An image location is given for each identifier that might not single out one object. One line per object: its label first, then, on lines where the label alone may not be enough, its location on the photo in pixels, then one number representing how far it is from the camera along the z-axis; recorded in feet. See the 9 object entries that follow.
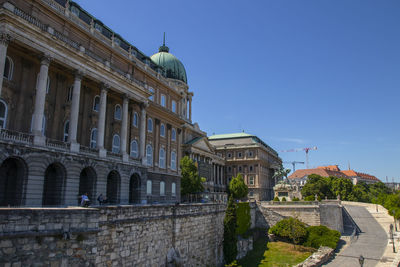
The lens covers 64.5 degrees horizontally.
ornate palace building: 82.02
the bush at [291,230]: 163.02
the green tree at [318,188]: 302.86
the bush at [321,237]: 154.40
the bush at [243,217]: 151.94
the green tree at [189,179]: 181.98
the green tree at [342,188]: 315.17
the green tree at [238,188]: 256.25
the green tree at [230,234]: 123.24
